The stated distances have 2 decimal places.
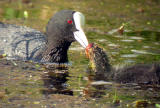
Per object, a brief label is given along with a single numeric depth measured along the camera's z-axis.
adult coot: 13.16
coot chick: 11.75
